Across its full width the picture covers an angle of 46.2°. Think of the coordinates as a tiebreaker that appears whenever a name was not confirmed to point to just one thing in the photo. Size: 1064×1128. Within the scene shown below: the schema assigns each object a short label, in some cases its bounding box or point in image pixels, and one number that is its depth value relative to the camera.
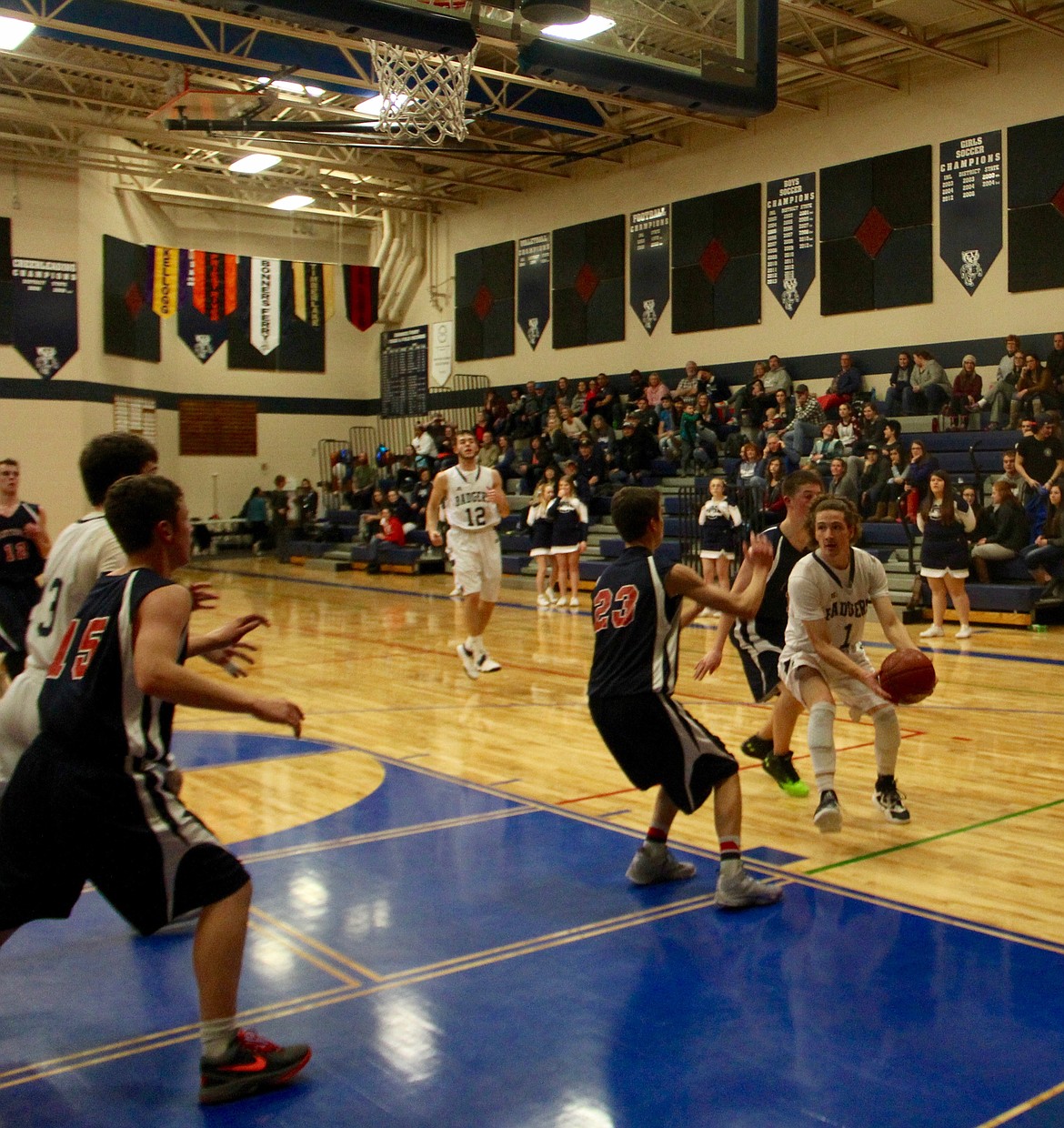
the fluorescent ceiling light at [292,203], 24.39
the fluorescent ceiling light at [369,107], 18.02
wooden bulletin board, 26.14
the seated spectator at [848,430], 16.15
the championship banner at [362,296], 26.98
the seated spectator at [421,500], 21.27
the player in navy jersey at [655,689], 4.32
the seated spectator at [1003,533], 13.23
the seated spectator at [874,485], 15.21
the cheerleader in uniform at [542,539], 15.69
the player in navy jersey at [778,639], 5.66
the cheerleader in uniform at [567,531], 15.68
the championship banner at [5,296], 22.08
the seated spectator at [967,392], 16.17
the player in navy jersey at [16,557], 7.34
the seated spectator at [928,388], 16.58
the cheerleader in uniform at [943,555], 11.93
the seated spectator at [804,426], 16.62
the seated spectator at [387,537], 21.17
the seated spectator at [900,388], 16.92
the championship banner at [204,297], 24.28
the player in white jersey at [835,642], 5.22
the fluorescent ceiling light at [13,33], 15.38
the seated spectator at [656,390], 20.38
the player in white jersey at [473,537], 9.79
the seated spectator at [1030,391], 15.02
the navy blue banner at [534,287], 23.64
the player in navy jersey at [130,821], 2.96
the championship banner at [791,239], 18.98
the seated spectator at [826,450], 16.02
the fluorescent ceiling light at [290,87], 17.26
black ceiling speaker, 6.70
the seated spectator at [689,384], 19.83
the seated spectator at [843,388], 17.45
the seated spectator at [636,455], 19.00
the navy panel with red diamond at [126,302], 23.45
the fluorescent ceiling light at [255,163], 21.77
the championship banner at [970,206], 16.70
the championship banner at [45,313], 22.23
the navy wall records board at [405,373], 26.88
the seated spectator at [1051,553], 12.88
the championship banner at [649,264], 21.31
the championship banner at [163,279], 23.91
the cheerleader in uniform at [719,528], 14.48
